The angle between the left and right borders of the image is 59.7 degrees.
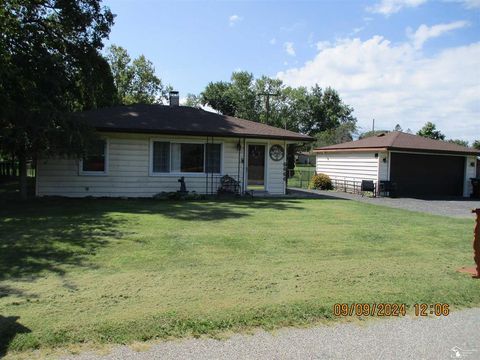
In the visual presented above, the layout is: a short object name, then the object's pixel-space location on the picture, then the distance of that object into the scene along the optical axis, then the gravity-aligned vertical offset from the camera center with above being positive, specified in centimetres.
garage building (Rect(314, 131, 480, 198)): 1980 +49
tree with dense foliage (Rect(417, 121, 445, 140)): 3991 +419
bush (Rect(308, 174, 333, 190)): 2283 -52
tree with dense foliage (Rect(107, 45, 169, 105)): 4491 +1016
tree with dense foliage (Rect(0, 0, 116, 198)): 1171 +376
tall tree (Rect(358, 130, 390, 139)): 6173 +607
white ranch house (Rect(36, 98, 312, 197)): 1415 +46
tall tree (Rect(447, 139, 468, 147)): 6122 +496
